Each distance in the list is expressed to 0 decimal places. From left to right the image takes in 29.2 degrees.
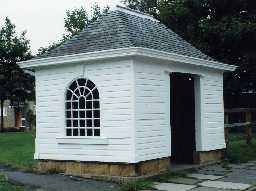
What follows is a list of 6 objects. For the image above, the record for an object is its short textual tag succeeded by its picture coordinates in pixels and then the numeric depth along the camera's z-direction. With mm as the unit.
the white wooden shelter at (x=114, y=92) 11305
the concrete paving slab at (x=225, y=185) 10438
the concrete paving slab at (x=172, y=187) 10203
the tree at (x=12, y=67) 36750
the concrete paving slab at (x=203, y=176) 11705
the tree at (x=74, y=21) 47438
